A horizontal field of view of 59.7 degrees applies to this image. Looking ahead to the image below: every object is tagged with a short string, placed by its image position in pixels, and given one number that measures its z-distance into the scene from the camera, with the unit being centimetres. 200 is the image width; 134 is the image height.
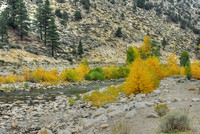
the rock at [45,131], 692
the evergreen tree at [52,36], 4005
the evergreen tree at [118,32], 5915
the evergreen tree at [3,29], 3378
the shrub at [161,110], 611
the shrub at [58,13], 5582
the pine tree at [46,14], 4250
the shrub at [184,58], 4316
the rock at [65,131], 664
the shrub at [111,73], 3360
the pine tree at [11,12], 3994
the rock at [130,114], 666
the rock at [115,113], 740
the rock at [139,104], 779
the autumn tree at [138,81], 1180
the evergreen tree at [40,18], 4199
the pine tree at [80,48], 4559
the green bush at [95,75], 2930
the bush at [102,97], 1145
